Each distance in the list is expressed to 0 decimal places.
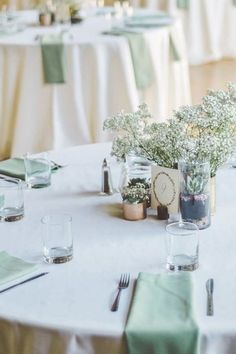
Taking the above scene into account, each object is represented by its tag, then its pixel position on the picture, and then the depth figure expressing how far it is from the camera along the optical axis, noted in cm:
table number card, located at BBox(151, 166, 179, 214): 249
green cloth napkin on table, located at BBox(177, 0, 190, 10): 890
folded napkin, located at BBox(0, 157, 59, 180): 291
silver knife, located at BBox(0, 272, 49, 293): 209
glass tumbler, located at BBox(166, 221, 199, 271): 219
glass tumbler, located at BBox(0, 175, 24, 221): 253
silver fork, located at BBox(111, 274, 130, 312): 200
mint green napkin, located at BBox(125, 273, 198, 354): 188
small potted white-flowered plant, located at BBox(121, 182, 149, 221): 248
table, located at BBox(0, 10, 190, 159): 510
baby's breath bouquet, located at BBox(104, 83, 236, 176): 238
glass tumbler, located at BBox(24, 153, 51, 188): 281
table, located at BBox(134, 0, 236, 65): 896
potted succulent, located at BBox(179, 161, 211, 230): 237
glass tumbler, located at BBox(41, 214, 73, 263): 225
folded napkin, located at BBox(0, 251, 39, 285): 214
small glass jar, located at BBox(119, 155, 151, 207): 260
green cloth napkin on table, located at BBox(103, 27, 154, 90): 522
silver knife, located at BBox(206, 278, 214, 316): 196
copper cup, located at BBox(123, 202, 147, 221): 248
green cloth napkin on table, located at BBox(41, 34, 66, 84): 505
